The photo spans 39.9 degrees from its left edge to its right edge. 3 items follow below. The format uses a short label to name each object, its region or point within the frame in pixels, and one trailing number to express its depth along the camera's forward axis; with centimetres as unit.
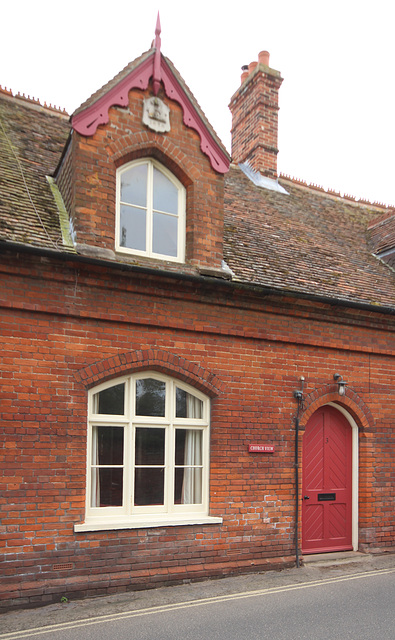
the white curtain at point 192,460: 829
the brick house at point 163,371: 712
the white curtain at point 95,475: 757
